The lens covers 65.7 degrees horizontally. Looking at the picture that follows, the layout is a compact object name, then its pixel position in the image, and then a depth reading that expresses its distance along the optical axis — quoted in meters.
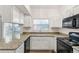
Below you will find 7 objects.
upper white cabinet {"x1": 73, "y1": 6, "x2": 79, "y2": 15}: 1.56
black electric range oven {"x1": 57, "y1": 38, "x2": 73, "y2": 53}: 1.38
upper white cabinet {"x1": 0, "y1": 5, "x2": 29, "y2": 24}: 1.55
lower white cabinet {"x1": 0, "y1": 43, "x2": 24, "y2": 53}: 1.10
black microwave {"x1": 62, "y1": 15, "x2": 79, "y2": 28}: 1.50
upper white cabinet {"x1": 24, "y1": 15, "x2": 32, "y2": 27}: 3.03
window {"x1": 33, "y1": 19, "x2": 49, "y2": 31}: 3.28
